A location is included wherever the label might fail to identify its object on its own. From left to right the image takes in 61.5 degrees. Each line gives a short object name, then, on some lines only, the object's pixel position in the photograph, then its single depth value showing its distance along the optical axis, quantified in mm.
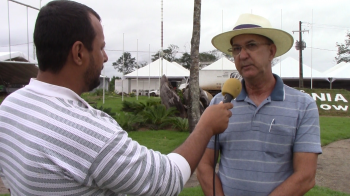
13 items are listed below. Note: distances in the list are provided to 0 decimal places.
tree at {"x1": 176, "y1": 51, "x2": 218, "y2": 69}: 59312
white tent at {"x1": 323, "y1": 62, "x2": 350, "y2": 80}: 29275
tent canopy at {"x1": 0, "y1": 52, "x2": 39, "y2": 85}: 12161
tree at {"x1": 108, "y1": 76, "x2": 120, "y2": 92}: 41812
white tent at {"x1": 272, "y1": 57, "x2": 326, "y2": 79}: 29502
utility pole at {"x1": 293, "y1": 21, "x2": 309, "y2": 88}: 27172
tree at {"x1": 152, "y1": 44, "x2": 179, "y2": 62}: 60106
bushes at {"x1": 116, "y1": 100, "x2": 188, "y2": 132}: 9594
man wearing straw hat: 1957
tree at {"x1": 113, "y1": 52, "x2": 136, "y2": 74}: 64250
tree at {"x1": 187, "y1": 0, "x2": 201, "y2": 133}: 7323
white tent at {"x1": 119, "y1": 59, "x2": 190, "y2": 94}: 34625
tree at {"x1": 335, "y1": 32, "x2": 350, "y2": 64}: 46356
